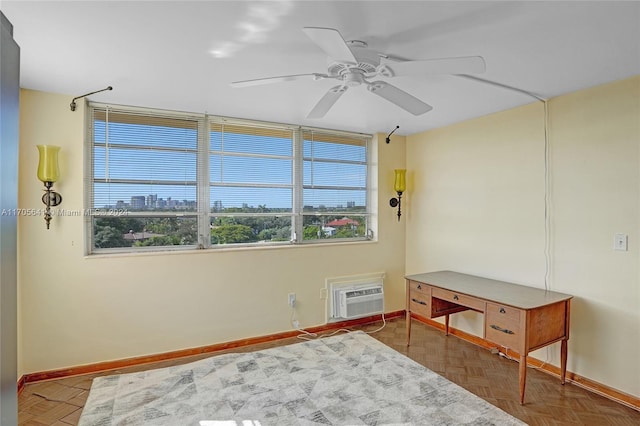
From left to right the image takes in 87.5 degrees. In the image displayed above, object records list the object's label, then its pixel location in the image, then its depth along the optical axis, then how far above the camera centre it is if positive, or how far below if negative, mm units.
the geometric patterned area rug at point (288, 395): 2225 -1375
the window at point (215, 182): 3074 +297
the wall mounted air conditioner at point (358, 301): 3846 -1058
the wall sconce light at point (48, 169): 2555 +308
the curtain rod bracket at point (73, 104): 2776 +877
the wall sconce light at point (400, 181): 4191 +379
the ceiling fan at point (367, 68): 1561 +771
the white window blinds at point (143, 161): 3035 +464
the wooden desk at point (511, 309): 2404 -775
